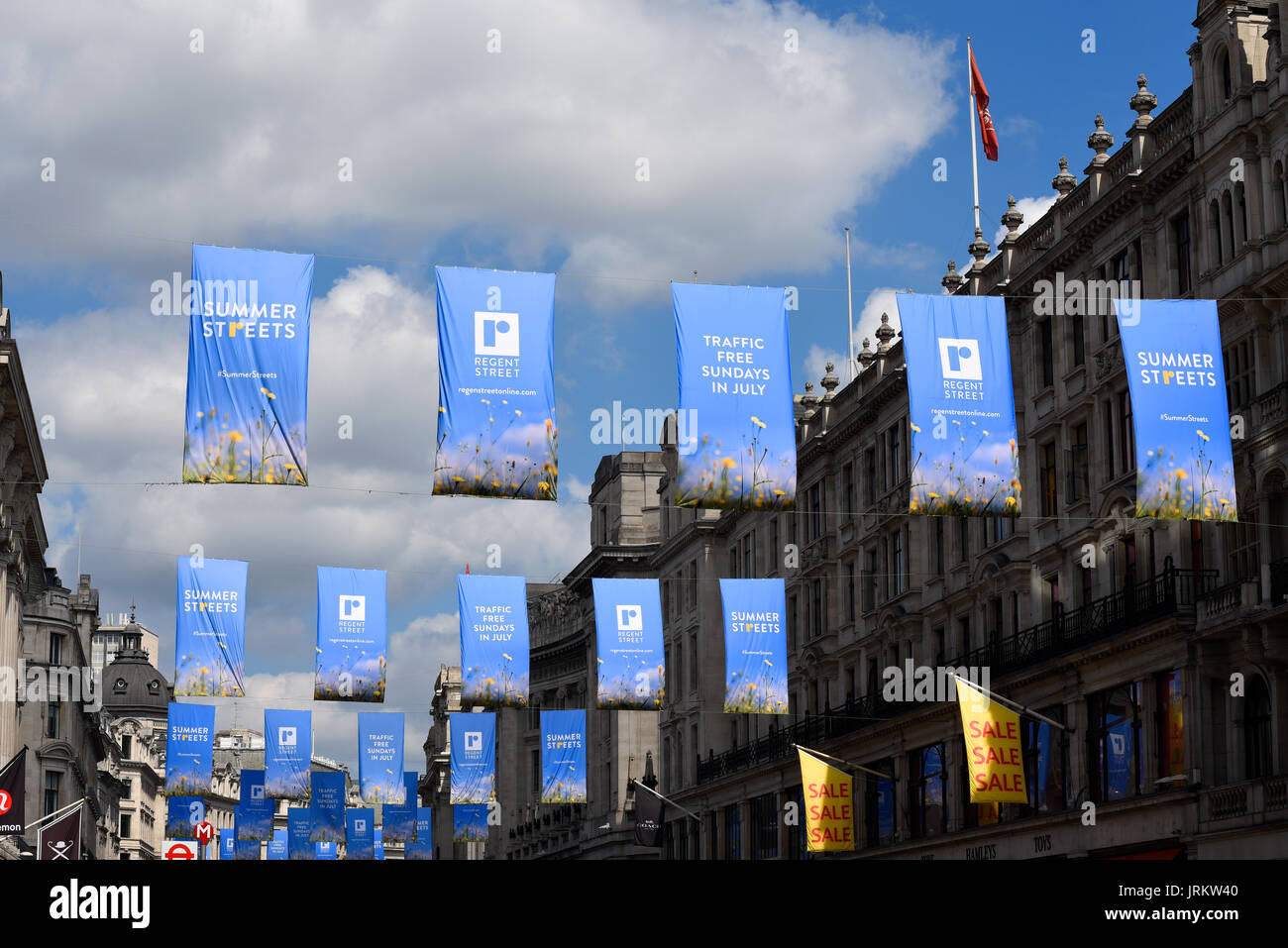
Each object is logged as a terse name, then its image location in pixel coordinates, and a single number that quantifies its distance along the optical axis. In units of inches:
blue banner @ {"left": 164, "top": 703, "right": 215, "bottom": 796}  2217.0
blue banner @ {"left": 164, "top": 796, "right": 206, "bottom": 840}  2691.9
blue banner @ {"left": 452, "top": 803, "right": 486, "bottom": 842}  2420.0
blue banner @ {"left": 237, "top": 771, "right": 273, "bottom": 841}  3075.8
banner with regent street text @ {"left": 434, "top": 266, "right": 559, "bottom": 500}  1064.8
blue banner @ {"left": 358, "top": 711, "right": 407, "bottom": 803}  2559.1
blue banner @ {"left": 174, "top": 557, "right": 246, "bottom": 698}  1542.8
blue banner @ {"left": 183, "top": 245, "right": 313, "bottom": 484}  1033.5
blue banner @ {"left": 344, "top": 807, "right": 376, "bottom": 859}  3555.6
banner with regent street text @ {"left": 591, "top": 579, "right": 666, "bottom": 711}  1704.0
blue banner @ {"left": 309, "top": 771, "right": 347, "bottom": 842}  2910.9
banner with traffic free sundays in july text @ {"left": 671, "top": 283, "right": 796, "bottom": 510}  1107.3
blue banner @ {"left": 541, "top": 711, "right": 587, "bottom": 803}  2052.2
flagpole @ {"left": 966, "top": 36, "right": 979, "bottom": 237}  1941.4
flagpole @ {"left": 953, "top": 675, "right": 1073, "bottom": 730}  1704.0
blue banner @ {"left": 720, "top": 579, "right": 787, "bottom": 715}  1776.6
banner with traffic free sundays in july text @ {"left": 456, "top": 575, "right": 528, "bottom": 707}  1702.8
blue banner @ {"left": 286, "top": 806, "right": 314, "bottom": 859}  3092.8
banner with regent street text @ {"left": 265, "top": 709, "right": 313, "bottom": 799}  2303.2
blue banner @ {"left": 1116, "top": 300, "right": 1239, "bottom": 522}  1093.1
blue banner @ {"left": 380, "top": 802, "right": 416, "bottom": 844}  3201.3
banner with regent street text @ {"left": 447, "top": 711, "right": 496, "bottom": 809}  2219.5
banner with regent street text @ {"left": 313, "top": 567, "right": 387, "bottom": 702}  1665.8
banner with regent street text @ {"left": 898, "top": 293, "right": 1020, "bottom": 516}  1144.2
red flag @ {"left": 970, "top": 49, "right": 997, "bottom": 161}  1943.5
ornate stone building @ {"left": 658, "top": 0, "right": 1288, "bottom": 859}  1539.1
